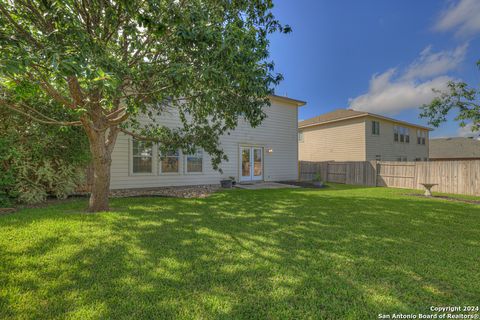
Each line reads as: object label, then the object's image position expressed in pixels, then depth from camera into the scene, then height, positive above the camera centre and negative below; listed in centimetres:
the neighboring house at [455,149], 2630 +195
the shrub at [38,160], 623 +12
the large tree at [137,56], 311 +193
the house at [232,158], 952 +30
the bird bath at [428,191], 945 -119
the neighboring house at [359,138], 1773 +238
